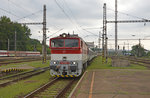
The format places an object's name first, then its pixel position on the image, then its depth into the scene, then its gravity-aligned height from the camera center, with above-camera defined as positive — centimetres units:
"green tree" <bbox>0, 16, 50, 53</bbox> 7046 +808
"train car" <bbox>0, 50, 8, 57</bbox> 5482 -34
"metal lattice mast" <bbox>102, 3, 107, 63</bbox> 2650 +269
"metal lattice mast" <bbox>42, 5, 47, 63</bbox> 2658 +281
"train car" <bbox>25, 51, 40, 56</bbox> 7279 -50
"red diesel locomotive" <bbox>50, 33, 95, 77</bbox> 1309 -33
